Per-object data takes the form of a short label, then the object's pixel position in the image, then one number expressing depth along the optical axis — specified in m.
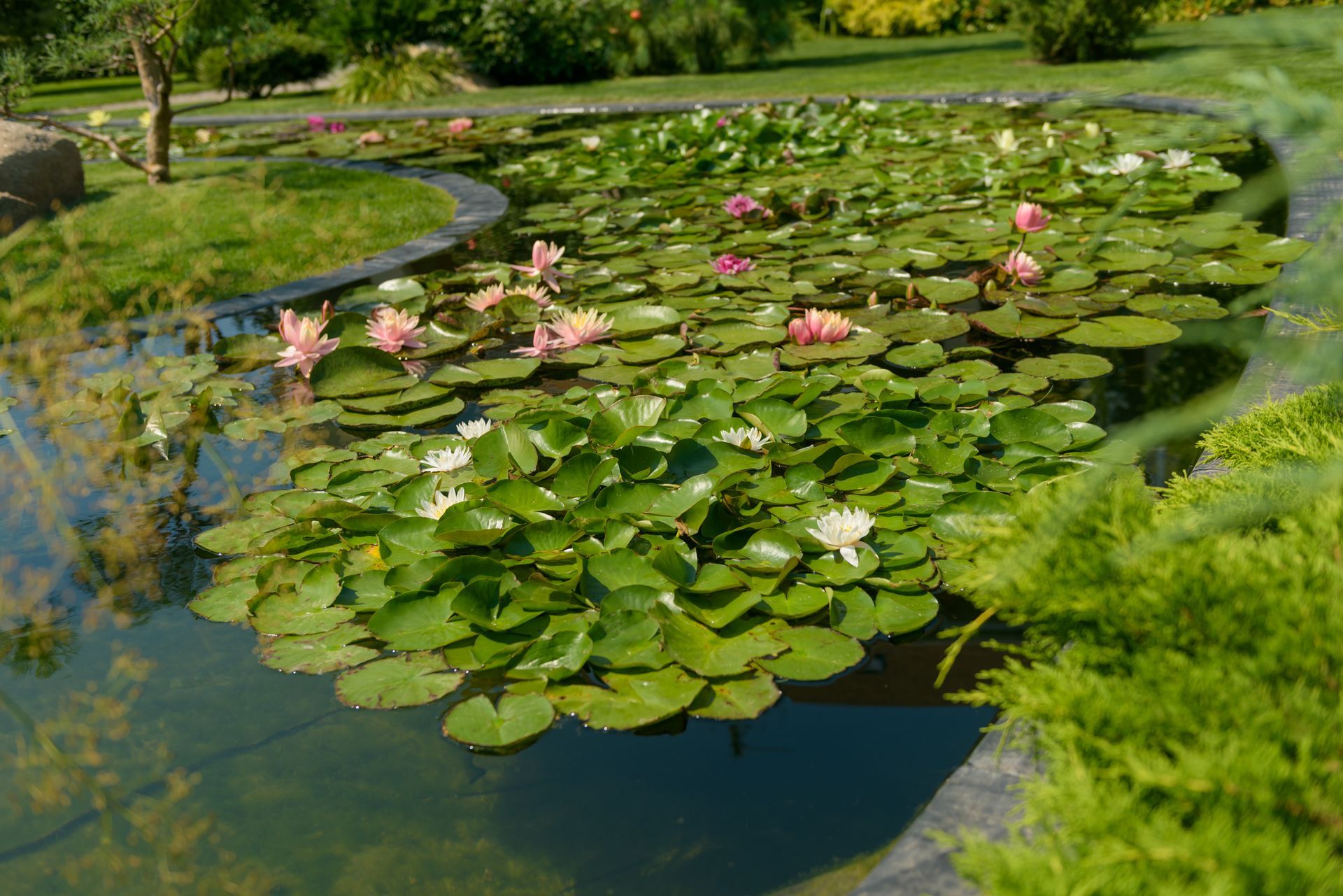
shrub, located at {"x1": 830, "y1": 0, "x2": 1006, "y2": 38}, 21.08
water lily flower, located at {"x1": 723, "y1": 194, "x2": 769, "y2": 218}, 5.47
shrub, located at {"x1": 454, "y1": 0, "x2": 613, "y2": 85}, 15.32
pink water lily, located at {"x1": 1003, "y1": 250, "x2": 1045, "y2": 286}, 4.03
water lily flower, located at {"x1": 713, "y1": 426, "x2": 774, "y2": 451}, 2.62
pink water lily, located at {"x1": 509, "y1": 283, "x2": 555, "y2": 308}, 4.07
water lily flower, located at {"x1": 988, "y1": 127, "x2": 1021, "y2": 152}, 6.35
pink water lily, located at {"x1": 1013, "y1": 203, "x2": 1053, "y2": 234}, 4.07
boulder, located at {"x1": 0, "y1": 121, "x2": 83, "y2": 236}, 6.05
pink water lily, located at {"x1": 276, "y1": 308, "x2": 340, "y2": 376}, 3.47
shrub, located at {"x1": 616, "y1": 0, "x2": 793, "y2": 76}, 15.20
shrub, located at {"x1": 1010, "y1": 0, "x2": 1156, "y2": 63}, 12.13
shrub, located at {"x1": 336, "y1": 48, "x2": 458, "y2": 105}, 14.34
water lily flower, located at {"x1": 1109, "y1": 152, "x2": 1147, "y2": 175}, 5.49
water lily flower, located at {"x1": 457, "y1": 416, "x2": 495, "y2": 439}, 2.74
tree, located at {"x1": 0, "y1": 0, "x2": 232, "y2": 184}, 6.14
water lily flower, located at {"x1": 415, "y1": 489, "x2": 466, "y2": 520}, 2.39
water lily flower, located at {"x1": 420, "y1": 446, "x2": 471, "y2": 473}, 2.59
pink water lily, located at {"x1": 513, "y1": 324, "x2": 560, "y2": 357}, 3.57
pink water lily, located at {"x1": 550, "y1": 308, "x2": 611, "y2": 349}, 3.56
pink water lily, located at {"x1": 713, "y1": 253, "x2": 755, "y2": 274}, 4.45
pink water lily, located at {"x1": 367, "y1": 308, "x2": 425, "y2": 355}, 3.57
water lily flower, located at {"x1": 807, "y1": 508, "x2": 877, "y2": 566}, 2.16
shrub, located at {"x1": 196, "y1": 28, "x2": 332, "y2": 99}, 17.36
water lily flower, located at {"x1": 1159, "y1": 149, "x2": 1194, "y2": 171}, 4.89
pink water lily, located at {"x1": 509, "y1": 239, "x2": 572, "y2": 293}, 4.21
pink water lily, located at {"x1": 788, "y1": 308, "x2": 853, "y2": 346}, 3.53
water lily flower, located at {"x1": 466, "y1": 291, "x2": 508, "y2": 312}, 4.03
